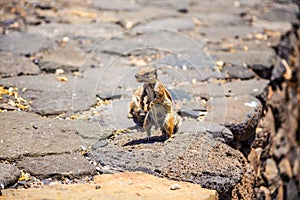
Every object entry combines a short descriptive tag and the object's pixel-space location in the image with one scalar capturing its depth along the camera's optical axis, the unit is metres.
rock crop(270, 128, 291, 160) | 7.95
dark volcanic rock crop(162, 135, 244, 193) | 4.68
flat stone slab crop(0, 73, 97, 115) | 6.33
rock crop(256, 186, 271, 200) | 6.64
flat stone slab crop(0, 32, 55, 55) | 8.31
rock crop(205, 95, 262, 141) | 6.03
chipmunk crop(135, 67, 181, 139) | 4.99
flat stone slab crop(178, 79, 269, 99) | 6.88
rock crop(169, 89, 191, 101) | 6.46
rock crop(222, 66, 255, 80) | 7.71
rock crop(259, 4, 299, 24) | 11.15
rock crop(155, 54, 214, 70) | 7.96
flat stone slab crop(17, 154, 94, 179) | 4.75
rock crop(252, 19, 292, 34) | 10.33
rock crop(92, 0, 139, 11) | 11.44
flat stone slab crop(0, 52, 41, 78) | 7.36
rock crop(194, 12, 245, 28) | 10.77
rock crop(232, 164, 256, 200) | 5.14
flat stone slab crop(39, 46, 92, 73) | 7.75
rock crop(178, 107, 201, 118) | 6.06
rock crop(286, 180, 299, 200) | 8.12
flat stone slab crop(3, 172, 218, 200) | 4.29
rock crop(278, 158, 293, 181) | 8.02
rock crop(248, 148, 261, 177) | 6.39
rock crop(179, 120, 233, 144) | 5.66
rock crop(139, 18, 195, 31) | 10.13
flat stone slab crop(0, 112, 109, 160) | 5.17
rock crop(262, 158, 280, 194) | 7.18
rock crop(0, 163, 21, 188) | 4.47
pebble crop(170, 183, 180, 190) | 4.48
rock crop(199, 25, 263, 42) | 9.70
